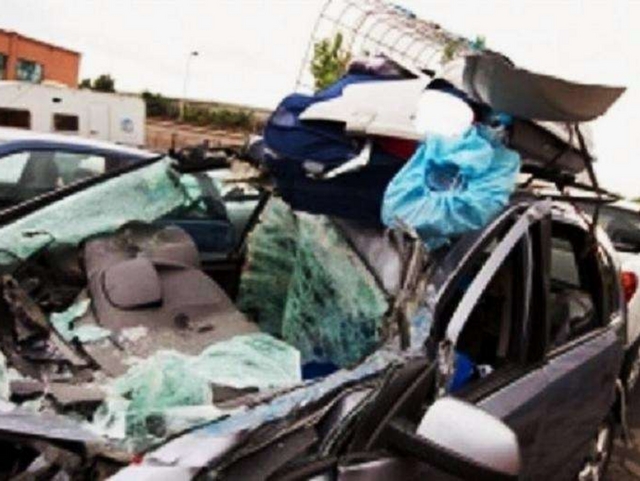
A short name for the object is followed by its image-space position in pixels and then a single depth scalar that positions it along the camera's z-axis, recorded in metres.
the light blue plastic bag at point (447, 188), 2.47
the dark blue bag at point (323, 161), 2.77
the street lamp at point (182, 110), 58.73
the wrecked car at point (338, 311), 2.07
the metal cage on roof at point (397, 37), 3.28
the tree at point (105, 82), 63.00
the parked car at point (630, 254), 5.79
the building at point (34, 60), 36.16
